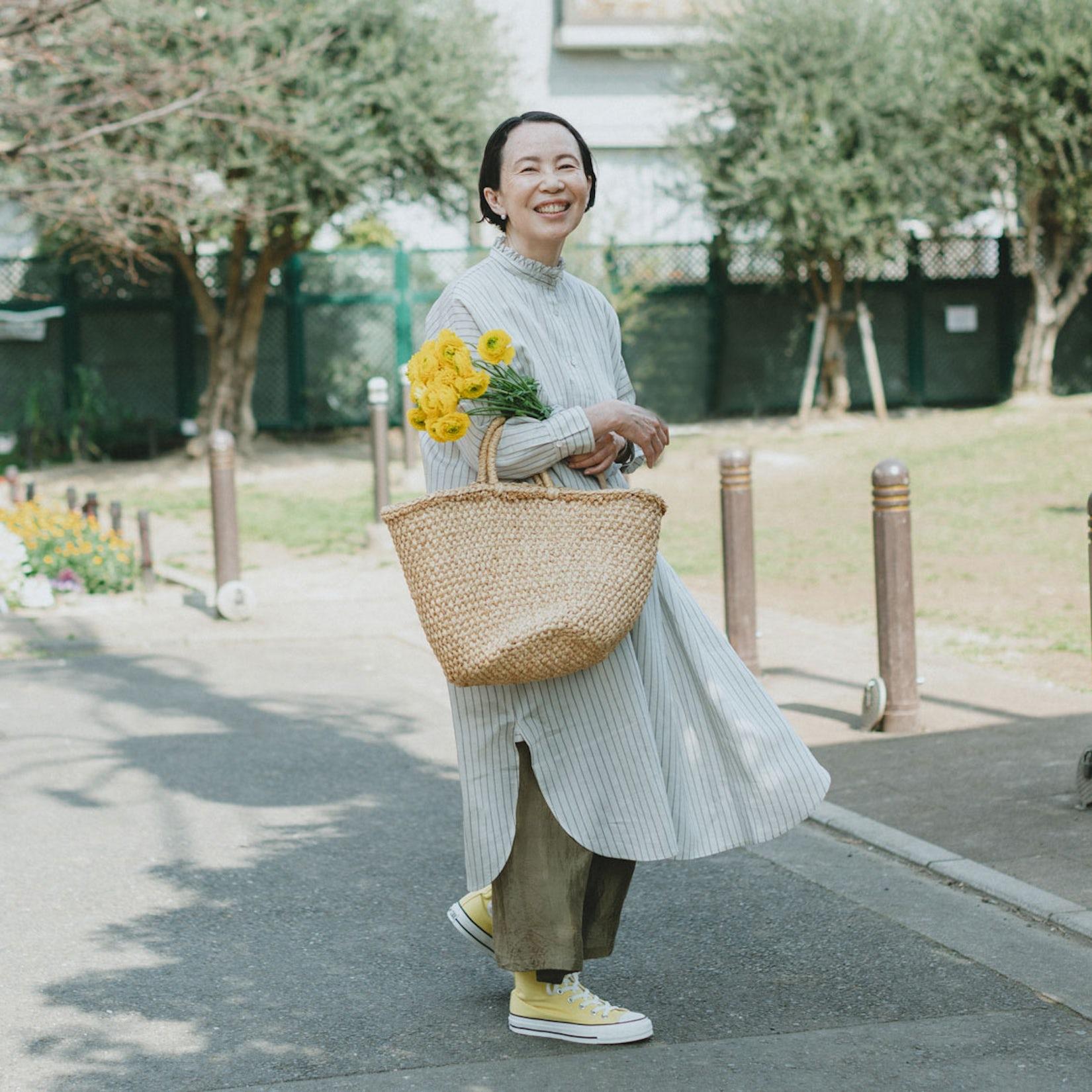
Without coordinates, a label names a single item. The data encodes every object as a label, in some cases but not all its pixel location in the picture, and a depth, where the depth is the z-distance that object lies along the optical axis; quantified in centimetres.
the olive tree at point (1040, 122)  1925
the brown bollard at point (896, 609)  640
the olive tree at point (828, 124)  1981
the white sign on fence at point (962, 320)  2222
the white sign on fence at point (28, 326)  1953
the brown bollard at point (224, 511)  966
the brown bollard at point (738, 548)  748
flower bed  1027
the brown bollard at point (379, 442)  1277
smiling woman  351
